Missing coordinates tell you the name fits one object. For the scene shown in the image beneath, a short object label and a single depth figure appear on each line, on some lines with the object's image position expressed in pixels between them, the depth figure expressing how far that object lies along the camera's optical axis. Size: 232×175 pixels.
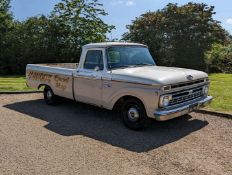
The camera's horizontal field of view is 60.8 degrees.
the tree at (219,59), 13.60
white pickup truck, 4.04
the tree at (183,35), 12.40
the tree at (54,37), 12.08
